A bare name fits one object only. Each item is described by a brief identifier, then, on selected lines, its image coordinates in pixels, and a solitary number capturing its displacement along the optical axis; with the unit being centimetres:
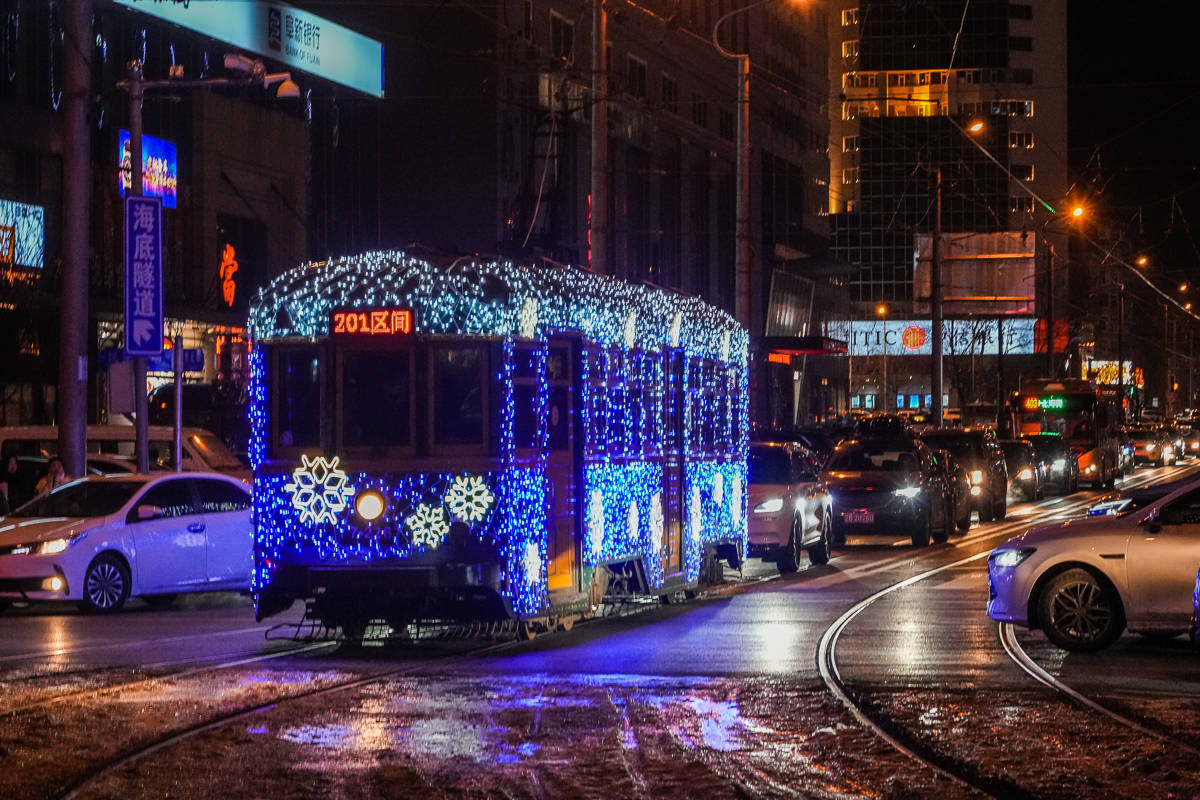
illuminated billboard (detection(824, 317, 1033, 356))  9581
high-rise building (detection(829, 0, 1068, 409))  14925
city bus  5438
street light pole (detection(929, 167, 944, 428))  5138
